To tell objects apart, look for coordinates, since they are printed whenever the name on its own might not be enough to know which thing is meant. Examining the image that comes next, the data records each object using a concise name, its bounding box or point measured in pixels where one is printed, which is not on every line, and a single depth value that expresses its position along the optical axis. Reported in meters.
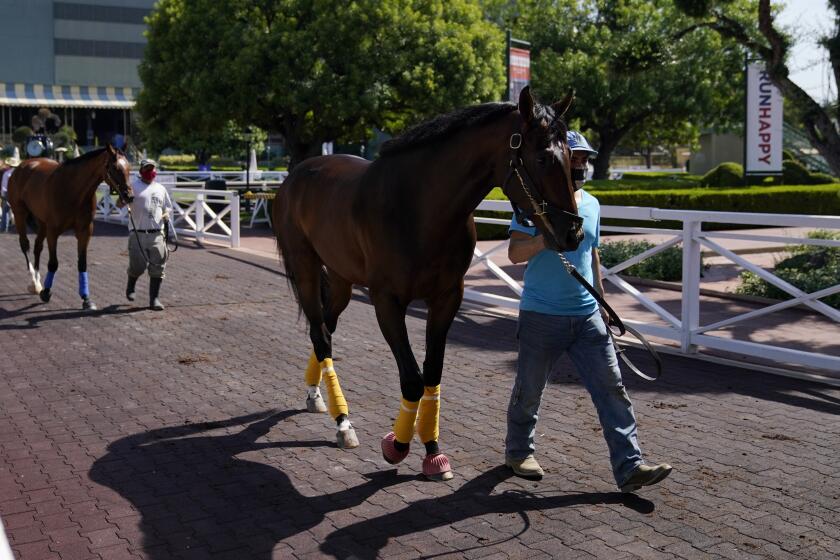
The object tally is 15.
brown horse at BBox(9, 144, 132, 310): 11.16
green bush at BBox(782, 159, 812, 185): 28.95
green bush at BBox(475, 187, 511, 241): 19.23
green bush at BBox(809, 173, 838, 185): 29.42
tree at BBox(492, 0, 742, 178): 30.33
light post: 28.71
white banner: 19.34
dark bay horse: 4.45
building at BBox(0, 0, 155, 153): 68.44
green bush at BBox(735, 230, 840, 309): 11.76
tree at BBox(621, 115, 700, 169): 35.28
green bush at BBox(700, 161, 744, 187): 28.12
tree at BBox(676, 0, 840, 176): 13.71
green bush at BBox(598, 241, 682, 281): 14.20
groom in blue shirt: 4.89
